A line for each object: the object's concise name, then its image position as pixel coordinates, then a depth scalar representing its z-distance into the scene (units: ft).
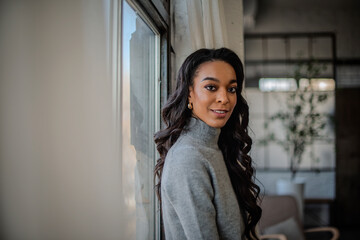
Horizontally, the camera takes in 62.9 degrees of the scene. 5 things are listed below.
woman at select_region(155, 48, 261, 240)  2.59
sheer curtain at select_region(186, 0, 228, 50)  4.23
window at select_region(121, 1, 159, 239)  3.19
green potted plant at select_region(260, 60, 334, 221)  11.37
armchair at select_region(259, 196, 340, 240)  7.74
